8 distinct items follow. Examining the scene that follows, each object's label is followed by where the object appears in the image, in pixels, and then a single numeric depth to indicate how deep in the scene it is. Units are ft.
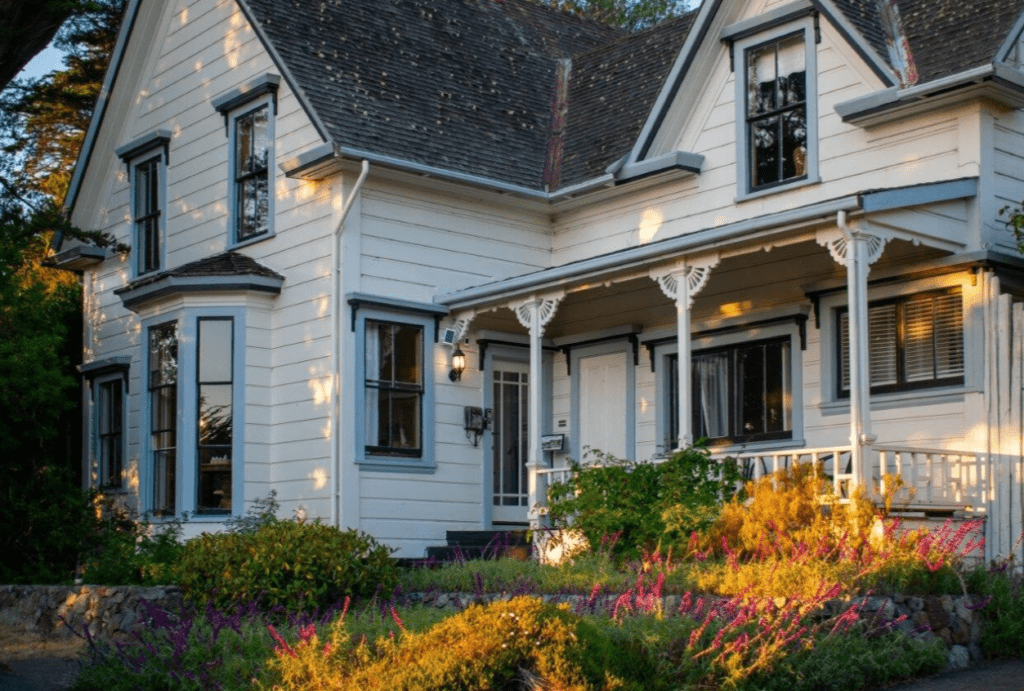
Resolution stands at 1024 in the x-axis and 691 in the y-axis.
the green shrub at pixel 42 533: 55.31
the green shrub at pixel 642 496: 43.21
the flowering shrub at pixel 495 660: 26.58
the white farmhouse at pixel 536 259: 45.57
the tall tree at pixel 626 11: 114.52
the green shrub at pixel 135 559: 44.29
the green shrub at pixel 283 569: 40.75
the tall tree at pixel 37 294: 57.98
